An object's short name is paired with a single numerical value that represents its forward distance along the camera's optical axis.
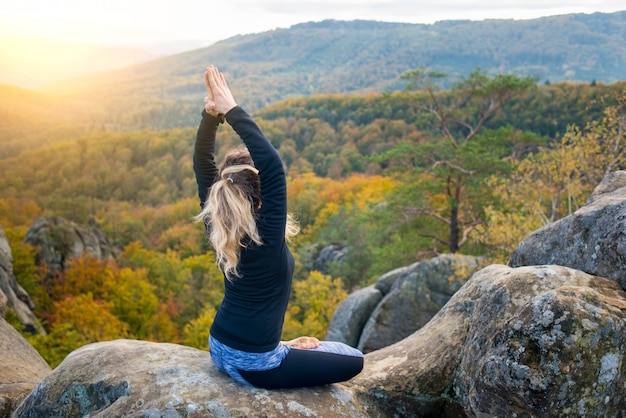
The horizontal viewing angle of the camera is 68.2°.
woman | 4.20
